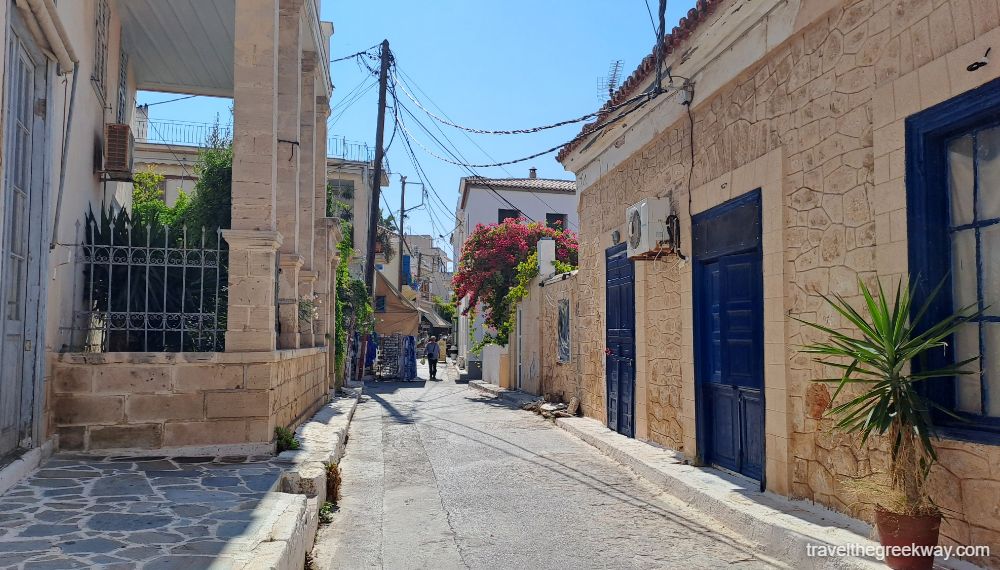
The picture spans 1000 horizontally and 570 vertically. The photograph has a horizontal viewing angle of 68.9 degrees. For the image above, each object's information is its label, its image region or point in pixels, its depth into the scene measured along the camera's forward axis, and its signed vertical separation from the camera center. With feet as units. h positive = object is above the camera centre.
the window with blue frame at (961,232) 13.39 +1.79
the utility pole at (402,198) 142.68 +25.52
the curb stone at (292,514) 12.41 -4.08
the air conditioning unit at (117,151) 27.32 +6.56
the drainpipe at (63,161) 20.58 +4.94
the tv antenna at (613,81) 44.84 +15.27
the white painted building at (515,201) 110.32 +18.91
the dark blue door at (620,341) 32.14 -0.76
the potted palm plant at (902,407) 12.83 -1.55
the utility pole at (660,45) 26.08 +10.13
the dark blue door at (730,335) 21.40 -0.35
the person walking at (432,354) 91.09 -3.66
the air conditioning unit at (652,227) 26.99 +3.65
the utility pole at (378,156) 70.64 +16.45
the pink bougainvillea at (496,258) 68.90 +6.34
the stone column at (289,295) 31.58 +1.32
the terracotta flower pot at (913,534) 12.66 -3.66
